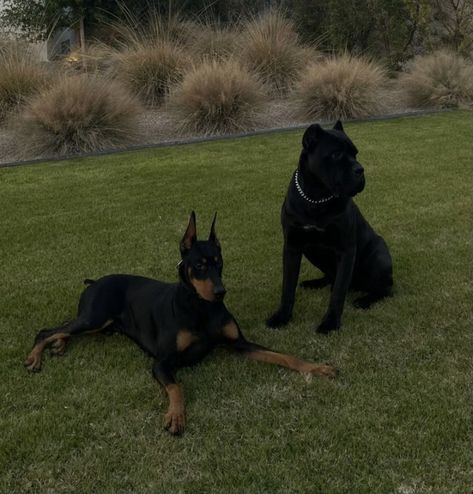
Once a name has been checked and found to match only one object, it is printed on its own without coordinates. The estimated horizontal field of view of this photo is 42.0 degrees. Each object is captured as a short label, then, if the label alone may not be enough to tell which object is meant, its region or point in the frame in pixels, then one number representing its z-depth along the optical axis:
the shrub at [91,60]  12.52
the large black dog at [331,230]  3.52
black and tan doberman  3.21
